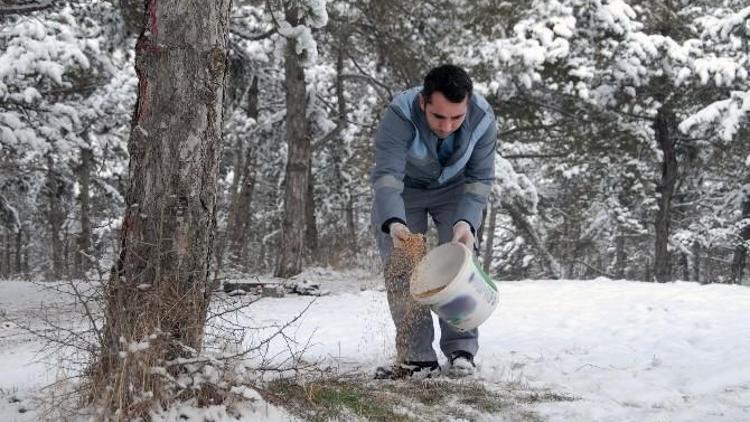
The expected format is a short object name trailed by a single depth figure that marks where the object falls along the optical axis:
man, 3.51
